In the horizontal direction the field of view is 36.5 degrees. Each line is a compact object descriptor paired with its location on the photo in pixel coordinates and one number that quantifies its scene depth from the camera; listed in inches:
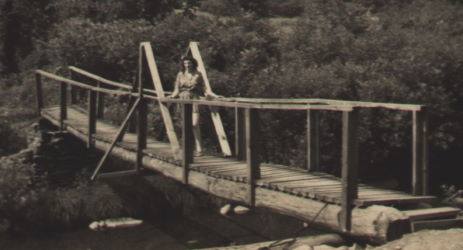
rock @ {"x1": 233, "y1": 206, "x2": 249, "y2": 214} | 593.1
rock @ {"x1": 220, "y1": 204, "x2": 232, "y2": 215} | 591.1
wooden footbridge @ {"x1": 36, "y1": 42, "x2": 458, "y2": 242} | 289.3
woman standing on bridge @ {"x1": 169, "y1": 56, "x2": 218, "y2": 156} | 452.1
